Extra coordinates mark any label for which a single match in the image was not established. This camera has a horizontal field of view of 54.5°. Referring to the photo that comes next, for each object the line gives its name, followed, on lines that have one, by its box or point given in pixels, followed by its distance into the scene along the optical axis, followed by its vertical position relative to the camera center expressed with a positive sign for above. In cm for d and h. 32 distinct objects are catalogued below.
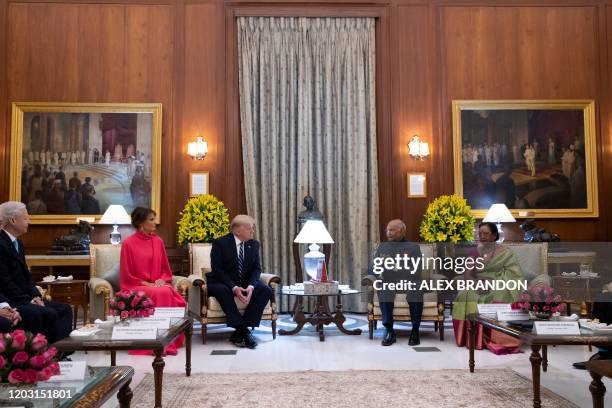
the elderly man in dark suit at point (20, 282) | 454 -39
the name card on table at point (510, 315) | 432 -63
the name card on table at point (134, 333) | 379 -65
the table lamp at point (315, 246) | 672 -19
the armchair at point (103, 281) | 604 -52
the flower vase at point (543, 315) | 416 -61
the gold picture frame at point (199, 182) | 845 +70
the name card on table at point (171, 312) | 462 -63
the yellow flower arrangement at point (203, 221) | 771 +13
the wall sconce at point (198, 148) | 838 +117
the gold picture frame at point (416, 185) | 862 +65
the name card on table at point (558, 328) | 377 -64
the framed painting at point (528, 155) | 867 +108
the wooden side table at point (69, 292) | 657 -67
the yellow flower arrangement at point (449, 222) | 790 +10
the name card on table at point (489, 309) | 462 -63
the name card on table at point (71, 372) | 260 -62
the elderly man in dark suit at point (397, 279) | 620 -56
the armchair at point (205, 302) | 634 -78
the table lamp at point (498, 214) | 789 +20
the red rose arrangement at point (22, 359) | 219 -47
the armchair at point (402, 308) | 634 -85
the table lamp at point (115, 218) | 765 +18
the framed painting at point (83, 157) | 831 +105
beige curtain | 859 +144
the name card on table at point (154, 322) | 396 -61
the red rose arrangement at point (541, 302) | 416 -52
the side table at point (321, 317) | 656 -98
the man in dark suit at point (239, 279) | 620 -52
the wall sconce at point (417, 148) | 855 +117
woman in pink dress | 584 -34
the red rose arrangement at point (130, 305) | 411 -51
